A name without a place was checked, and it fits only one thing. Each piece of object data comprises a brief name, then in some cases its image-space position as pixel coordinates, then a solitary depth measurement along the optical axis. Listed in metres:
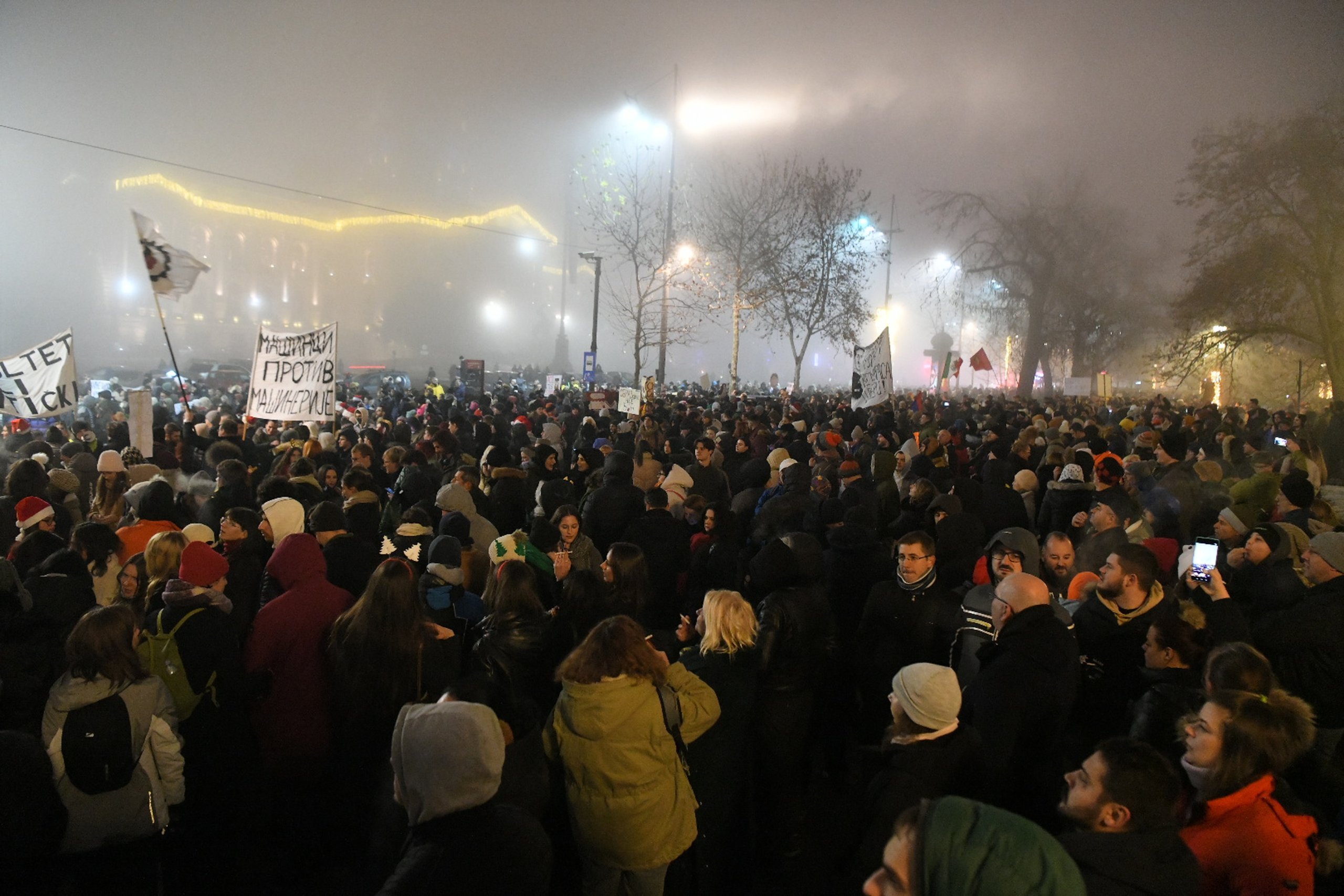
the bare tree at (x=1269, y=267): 21.31
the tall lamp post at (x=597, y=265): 25.28
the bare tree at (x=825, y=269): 30.34
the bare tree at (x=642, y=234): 28.53
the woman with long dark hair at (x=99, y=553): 4.82
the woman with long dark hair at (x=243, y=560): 4.78
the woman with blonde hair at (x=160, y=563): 4.24
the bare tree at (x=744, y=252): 30.67
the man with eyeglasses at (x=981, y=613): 4.13
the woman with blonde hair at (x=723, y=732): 3.55
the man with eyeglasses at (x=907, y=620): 4.41
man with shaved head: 3.38
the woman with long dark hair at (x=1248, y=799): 2.39
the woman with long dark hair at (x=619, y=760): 2.94
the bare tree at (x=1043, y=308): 41.94
